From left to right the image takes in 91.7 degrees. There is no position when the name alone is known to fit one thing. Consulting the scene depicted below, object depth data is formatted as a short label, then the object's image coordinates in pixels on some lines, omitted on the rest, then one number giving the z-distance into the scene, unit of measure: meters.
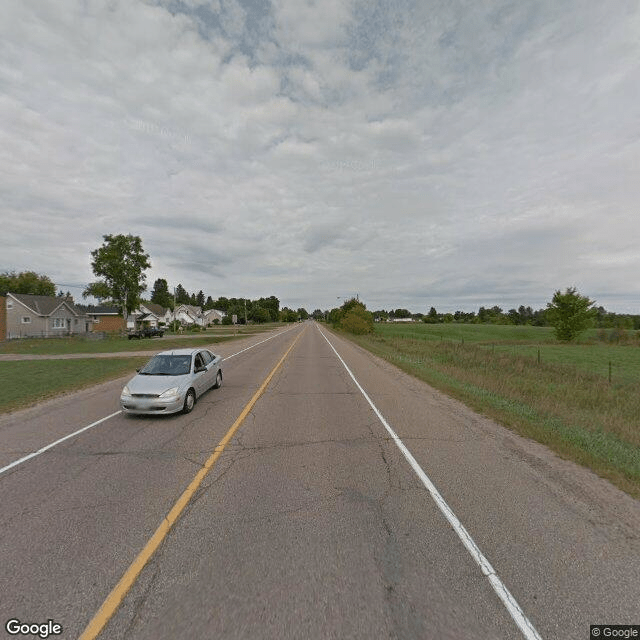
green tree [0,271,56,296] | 60.91
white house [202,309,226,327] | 113.94
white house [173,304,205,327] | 92.12
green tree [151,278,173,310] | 114.86
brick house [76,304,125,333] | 64.50
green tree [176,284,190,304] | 135.43
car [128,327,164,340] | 39.03
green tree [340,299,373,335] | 47.38
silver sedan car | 7.26
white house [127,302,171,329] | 73.31
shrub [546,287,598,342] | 44.67
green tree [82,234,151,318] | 43.62
